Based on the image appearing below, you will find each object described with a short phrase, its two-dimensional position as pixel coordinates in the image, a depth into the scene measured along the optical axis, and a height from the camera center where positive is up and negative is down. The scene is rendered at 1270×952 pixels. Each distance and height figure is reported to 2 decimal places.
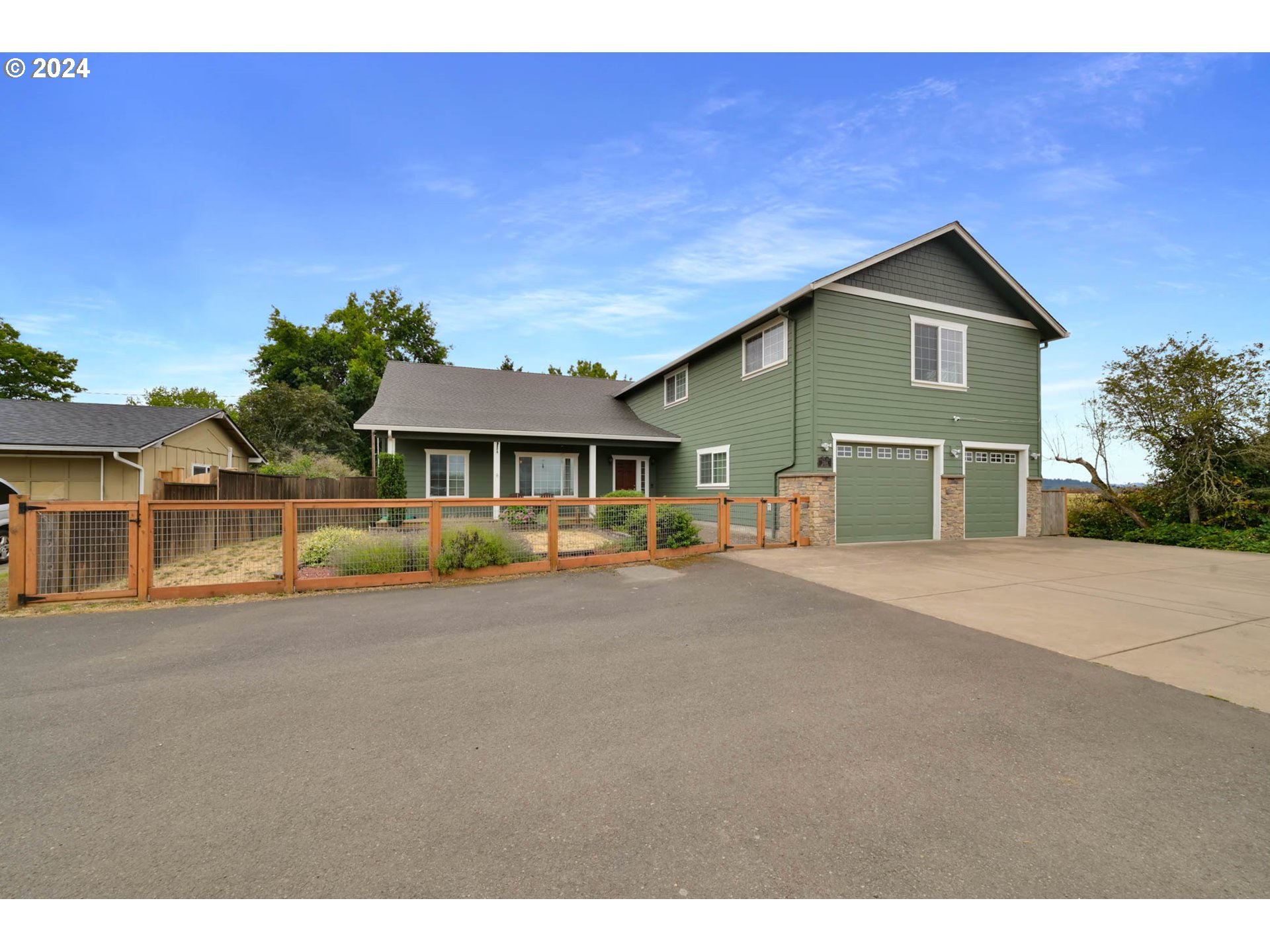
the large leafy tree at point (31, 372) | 26.84 +6.18
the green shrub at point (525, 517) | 8.33 -0.62
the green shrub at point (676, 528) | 9.35 -0.90
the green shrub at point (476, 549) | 7.39 -1.04
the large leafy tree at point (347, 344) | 34.28 +9.76
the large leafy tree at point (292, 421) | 28.31 +3.42
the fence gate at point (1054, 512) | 13.88 -0.90
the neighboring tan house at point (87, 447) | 12.27 +0.86
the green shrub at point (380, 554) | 7.08 -1.04
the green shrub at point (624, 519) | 8.71 -0.68
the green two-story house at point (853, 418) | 11.47 +1.67
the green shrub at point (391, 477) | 13.98 +0.12
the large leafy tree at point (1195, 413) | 11.60 +1.59
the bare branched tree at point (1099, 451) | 13.40 +0.76
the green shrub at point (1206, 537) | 10.66 -1.33
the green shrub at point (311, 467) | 20.59 +0.61
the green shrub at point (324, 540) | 6.98 -0.83
